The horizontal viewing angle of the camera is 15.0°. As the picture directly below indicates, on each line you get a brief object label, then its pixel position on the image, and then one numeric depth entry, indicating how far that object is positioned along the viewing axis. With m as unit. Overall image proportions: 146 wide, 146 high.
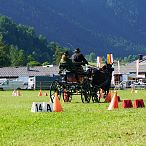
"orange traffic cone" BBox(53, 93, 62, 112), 19.00
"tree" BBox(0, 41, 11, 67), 141.27
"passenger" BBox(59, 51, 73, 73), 26.02
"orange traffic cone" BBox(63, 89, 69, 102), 27.78
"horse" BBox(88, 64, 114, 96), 26.91
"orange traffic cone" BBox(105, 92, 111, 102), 27.18
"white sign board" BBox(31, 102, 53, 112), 18.38
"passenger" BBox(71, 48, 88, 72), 26.39
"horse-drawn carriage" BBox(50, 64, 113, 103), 26.30
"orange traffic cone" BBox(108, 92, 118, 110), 20.34
